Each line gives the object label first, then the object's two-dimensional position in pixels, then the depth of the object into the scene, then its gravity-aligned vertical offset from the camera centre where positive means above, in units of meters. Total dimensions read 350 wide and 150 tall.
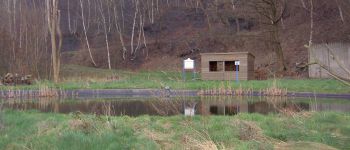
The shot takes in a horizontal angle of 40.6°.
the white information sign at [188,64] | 28.67 +0.51
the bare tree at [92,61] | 46.96 +1.23
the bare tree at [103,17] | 50.38 +6.09
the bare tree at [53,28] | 27.22 +2.69
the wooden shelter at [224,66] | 29.90 +0.40
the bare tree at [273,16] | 33.56 +4.00
